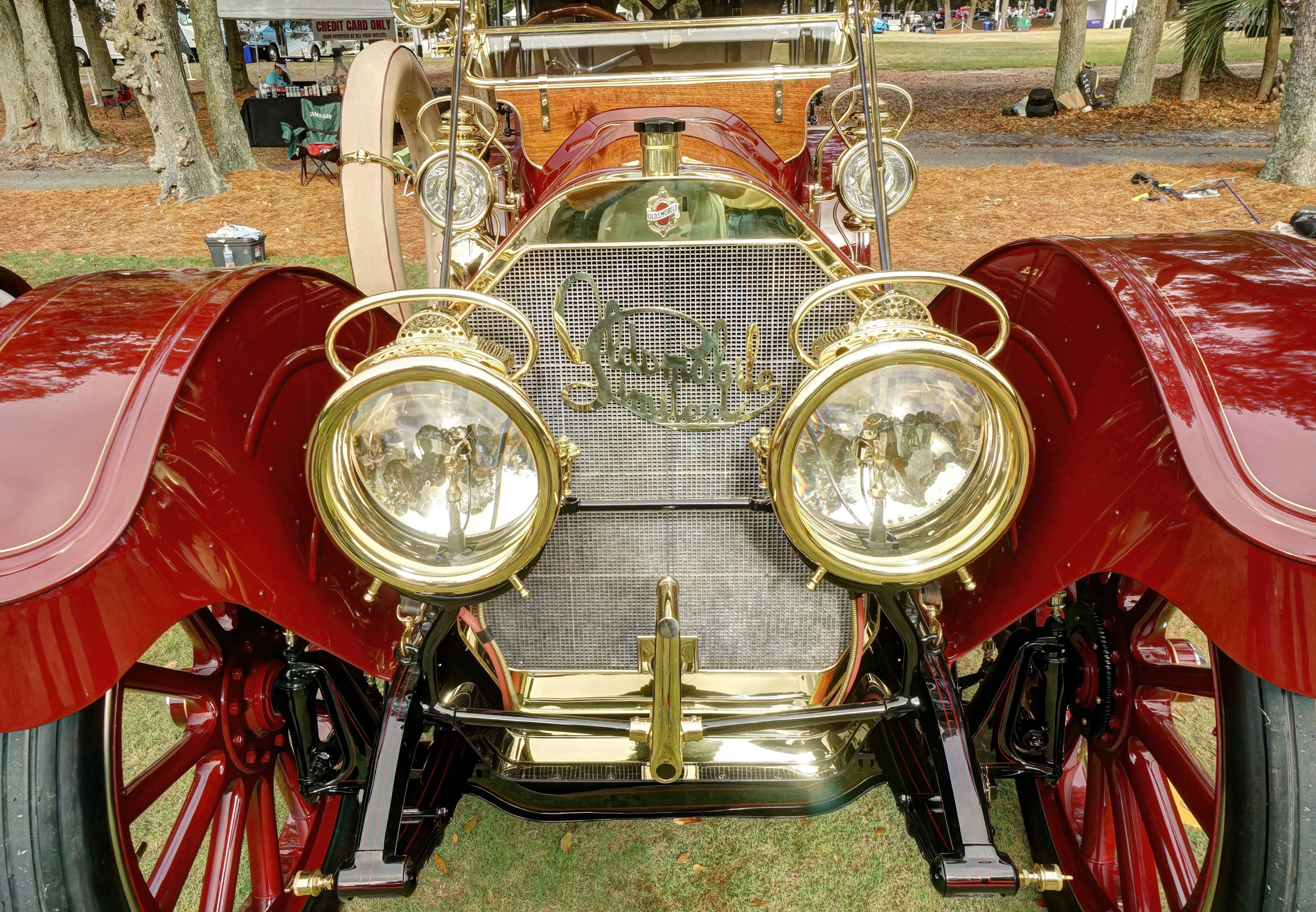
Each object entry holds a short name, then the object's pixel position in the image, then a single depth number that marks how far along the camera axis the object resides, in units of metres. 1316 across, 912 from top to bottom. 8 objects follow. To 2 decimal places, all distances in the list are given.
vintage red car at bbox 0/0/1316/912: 1.18
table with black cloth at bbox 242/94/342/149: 11.37
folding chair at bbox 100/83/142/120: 15.94
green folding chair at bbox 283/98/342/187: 9.59
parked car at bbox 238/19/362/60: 27.72
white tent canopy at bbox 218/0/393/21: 11.61
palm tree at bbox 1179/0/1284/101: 10.49
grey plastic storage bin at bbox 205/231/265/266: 5.77
